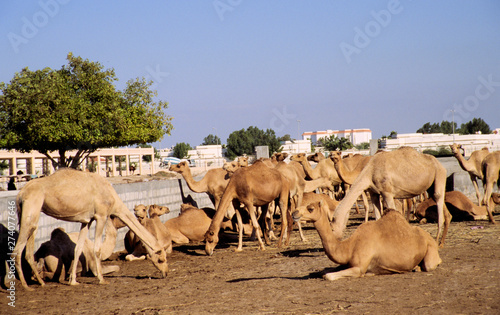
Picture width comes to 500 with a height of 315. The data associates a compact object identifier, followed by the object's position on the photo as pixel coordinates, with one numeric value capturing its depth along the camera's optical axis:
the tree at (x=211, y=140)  194.50
